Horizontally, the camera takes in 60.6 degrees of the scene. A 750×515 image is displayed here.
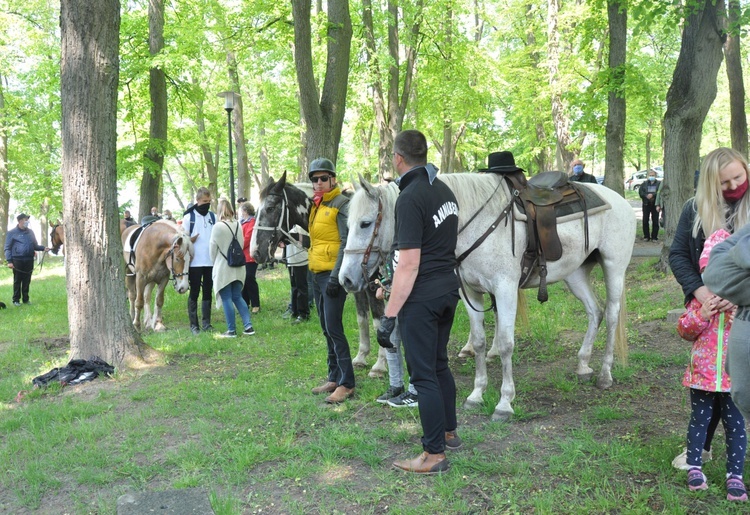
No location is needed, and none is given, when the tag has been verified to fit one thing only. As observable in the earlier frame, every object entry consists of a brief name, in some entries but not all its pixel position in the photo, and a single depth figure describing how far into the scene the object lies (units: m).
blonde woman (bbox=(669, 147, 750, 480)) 3.60
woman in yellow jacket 6.06
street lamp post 16.34
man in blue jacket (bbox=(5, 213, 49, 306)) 14.90
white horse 5.14
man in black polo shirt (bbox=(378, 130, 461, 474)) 4.10
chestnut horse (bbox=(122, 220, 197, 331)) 10.29
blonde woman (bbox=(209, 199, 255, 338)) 9.81
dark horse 7.43
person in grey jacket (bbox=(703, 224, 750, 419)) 2.34
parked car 46.22
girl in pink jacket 3.74
